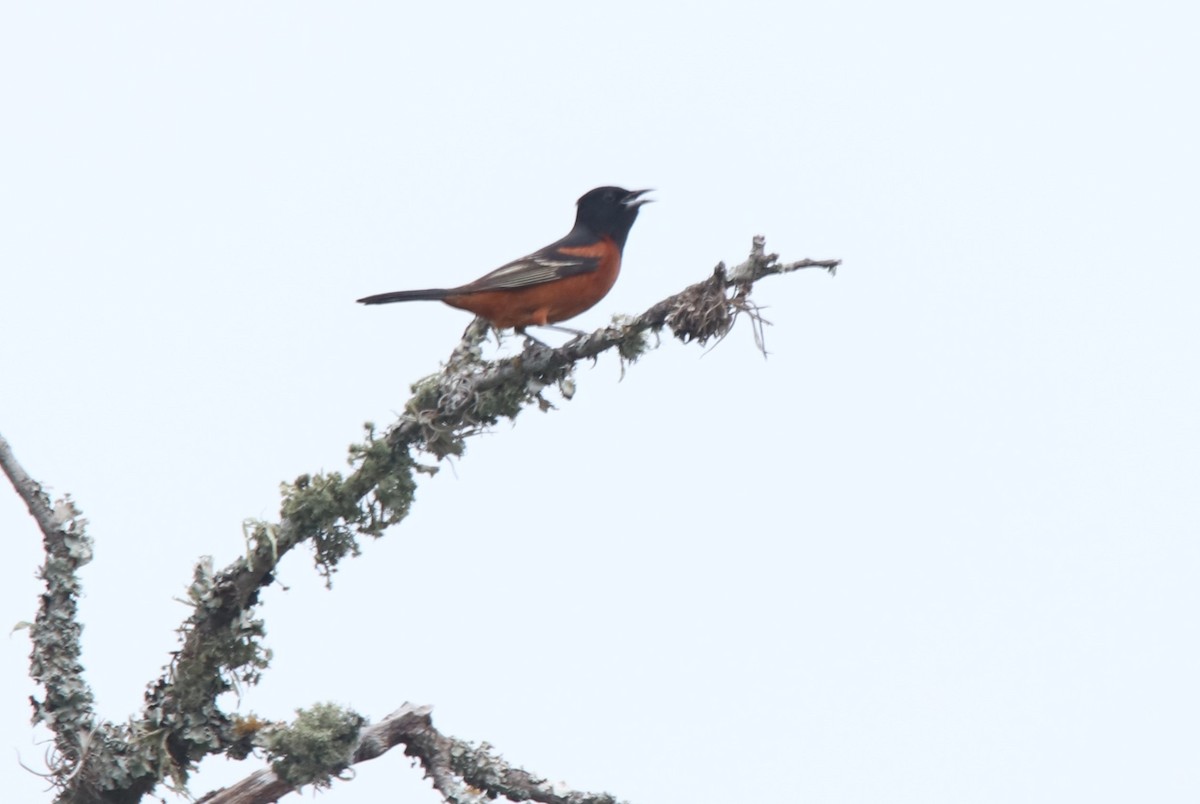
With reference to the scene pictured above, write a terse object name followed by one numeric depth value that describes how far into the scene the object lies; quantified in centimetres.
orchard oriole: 1553
